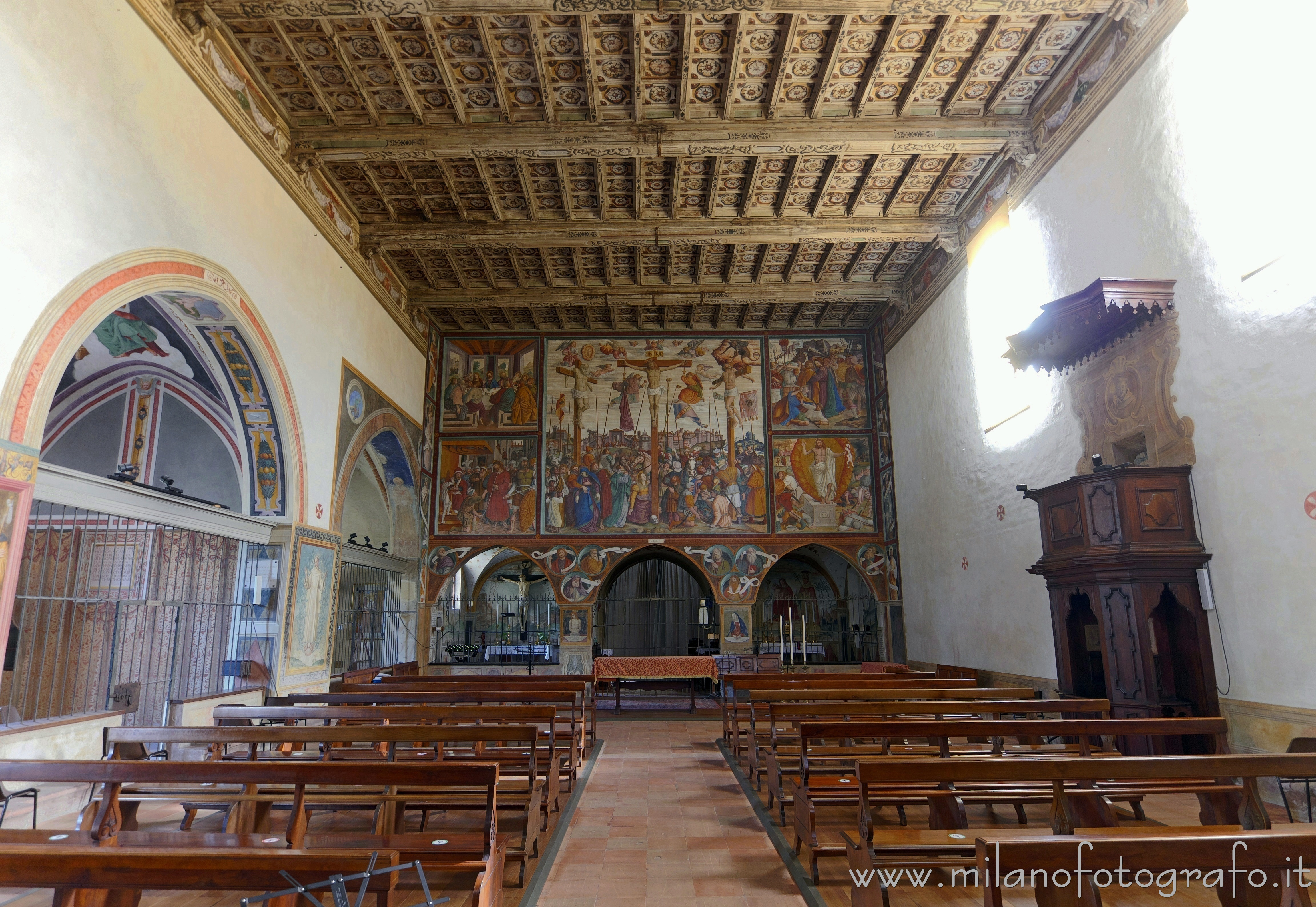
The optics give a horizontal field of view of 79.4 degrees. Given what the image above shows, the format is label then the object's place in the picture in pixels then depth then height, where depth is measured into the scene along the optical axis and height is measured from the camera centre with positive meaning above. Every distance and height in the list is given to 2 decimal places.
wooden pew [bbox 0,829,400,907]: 2.21 -0.67
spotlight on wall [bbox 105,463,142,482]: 8.62 +1.68
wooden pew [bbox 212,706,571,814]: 6.11 -0.71
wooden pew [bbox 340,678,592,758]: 8.30 -0.72
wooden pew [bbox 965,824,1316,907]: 2.34 -0.71
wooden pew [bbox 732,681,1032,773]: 7.39 -0.73
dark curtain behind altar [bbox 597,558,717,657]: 22.50 +0.22
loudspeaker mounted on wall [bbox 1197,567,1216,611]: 7.23 +0.24
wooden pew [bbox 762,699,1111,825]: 6.18 -0.76
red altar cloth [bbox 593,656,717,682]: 13.51 -0.80
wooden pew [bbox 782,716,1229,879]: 4.76 -0.71
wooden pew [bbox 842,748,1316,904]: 3.67 -0.73
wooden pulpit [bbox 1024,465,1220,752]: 7.16 +0.28
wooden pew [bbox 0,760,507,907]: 3.54 -0.73
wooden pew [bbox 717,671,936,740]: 8.55 -0.68
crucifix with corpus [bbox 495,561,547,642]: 22.03 +1.19
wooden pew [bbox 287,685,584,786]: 7.52 -0.74
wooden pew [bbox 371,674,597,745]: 8.83 -0.69
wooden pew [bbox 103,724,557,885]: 4.77 -0.69
